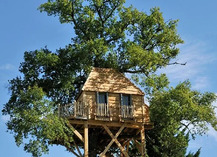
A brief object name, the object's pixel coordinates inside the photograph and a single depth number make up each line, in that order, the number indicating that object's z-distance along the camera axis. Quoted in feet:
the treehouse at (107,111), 111.65
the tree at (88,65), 107.14
